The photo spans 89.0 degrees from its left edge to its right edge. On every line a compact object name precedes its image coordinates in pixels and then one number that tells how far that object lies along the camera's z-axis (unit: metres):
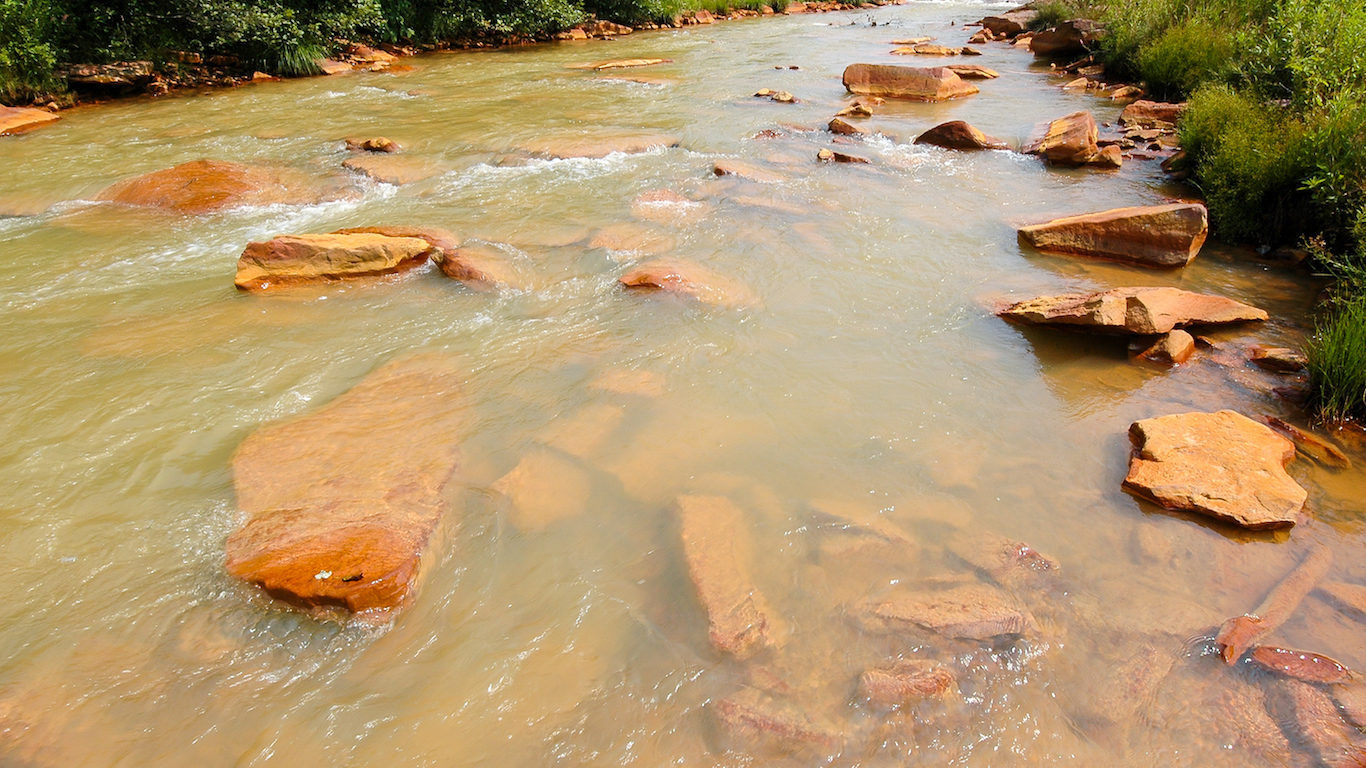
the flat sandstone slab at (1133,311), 4.65
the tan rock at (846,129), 10.35
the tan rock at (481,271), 5.77
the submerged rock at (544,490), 3.43
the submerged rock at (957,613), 2.80
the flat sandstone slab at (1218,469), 3.30
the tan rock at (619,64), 16.14
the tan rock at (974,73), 14.63
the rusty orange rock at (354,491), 2.92
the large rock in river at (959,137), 9.45
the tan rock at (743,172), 8.40
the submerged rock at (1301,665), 2.59
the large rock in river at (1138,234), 5.91
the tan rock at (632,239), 6.48
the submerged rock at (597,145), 9.30
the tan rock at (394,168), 8.41
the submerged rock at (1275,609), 2.73
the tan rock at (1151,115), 10.48
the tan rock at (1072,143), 8.64
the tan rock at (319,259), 5.65
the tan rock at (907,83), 12.97
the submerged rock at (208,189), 7.47
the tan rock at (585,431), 3.88
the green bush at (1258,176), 6.27
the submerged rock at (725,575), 2.79
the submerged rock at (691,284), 5.51
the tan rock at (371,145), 9.28
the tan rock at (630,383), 4.38
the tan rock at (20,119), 10.39
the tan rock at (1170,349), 4.63
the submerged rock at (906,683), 2.57
